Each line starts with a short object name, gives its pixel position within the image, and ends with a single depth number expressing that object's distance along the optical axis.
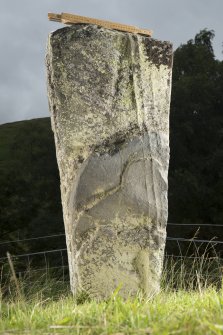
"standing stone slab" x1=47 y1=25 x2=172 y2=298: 5.34
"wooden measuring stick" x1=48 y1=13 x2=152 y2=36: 5.55
